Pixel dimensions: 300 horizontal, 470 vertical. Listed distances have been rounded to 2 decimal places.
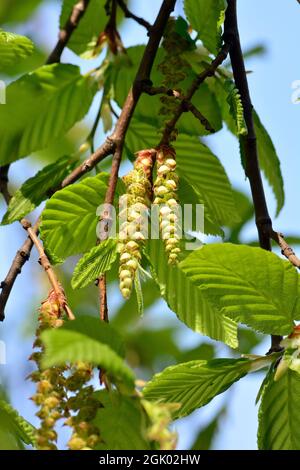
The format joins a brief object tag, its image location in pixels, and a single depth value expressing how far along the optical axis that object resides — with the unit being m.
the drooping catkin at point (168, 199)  0.44
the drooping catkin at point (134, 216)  0.44
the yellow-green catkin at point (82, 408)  0.40
